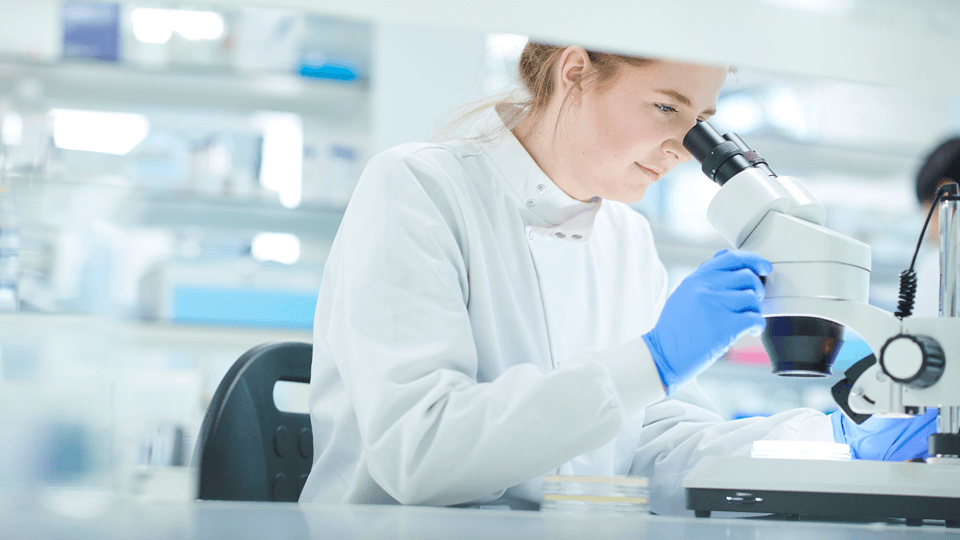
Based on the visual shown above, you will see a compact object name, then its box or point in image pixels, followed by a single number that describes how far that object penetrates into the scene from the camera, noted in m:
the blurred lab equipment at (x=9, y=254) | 2.29
